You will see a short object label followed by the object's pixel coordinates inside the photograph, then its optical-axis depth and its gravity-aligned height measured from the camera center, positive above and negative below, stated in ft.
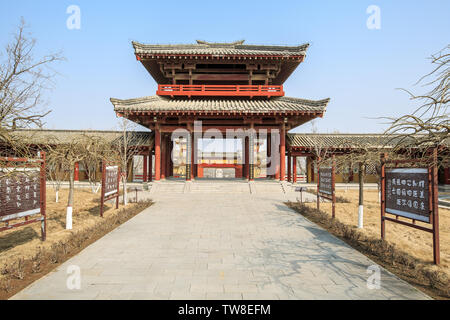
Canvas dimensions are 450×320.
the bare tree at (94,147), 25.24 +2.14
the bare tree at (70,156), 22.66 +0.85
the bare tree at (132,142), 56.95 +5.64
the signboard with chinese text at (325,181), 27.91 -1.71
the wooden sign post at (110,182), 27.14 -2.00
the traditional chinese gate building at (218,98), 48.03 +14.47
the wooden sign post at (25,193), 15.69 -1.93
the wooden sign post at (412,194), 14.70 -1.77
